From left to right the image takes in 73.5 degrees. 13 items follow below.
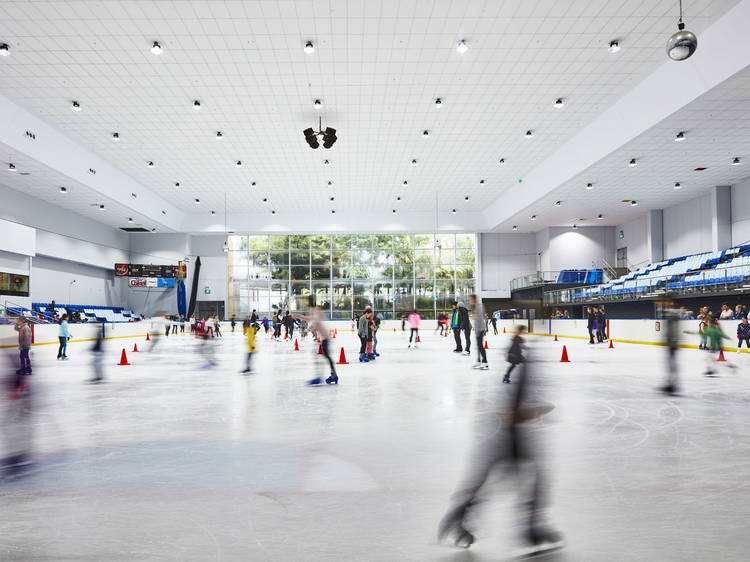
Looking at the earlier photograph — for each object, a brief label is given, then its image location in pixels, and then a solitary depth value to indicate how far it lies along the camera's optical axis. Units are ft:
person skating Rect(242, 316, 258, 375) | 33.01
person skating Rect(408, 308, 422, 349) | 58.13
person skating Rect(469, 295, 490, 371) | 34.71
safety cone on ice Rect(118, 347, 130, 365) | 39.00
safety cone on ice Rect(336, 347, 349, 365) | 39.15
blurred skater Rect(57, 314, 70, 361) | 41.84
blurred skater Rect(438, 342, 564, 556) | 8.48
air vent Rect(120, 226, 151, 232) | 108.68
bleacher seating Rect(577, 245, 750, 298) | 57.16
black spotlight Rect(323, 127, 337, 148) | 53.88
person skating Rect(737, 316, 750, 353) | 42.68
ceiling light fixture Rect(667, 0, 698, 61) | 24.98
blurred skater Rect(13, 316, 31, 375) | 31.71
